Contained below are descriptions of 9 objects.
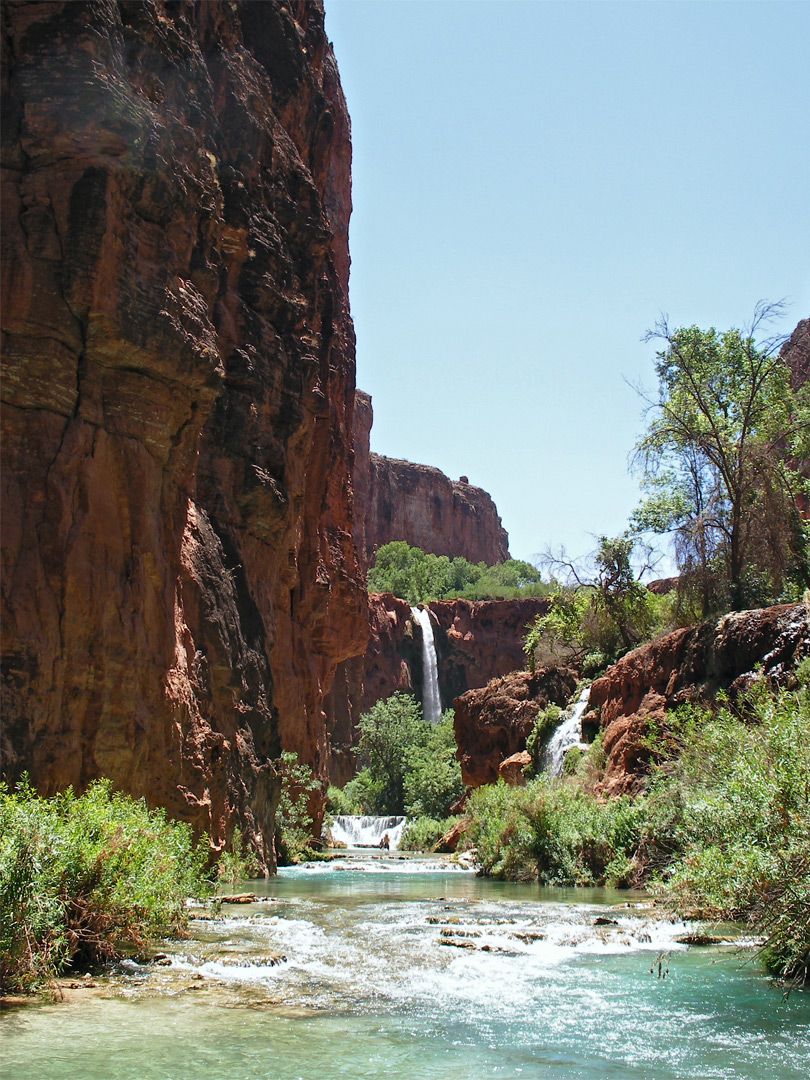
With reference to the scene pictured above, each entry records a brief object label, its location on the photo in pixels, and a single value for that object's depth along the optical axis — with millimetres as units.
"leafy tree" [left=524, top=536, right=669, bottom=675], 32625
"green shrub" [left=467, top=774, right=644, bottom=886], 20422
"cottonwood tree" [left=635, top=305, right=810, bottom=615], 25422
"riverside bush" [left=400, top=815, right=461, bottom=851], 39719
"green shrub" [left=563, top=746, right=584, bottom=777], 25766
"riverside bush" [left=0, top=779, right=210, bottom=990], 8281
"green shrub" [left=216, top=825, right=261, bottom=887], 19328
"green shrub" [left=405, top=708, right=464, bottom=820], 46000
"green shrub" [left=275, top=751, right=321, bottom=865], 27172
